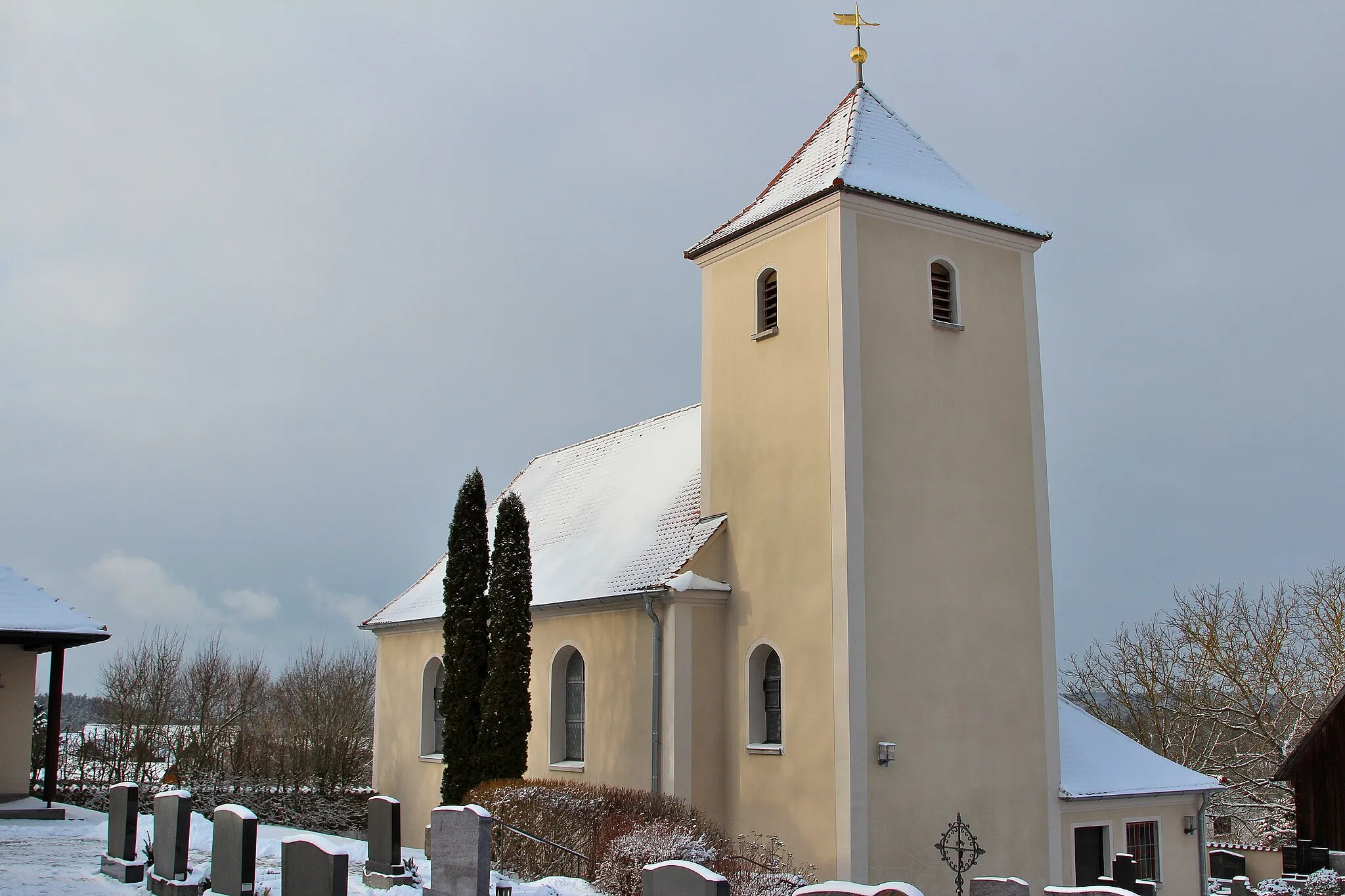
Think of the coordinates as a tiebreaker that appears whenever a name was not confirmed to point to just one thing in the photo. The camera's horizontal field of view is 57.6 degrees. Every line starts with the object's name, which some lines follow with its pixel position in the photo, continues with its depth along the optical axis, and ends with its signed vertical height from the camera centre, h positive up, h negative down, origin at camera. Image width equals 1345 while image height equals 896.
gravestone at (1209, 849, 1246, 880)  26.34 -4.57
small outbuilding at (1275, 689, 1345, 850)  26.84 -2.81
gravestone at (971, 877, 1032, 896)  10.80 -2.09
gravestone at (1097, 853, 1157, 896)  17.83 -3.32
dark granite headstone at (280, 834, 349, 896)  12.48 -2.26
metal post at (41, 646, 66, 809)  22.70 -1.31
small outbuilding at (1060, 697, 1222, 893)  19.86 -2.60
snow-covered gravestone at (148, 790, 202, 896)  14.80 -2.41
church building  18.56 +1.49
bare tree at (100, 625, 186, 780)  37.06 -1.82
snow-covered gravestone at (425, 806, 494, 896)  13.79 -2.29
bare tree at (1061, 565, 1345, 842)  34.38 -1.29
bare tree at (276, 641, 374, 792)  38.16 -2.61
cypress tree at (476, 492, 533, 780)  20.31 -0.06
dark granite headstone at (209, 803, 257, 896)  13.64 -2.28
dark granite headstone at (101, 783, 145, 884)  15.86 -2.50
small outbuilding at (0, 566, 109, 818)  22.30 -0.29
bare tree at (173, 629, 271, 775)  37.31 -1.98
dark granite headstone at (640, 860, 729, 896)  10.87 -2.08
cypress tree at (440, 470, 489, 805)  20.69 +0.26
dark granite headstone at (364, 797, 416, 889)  16.03 -2.61
